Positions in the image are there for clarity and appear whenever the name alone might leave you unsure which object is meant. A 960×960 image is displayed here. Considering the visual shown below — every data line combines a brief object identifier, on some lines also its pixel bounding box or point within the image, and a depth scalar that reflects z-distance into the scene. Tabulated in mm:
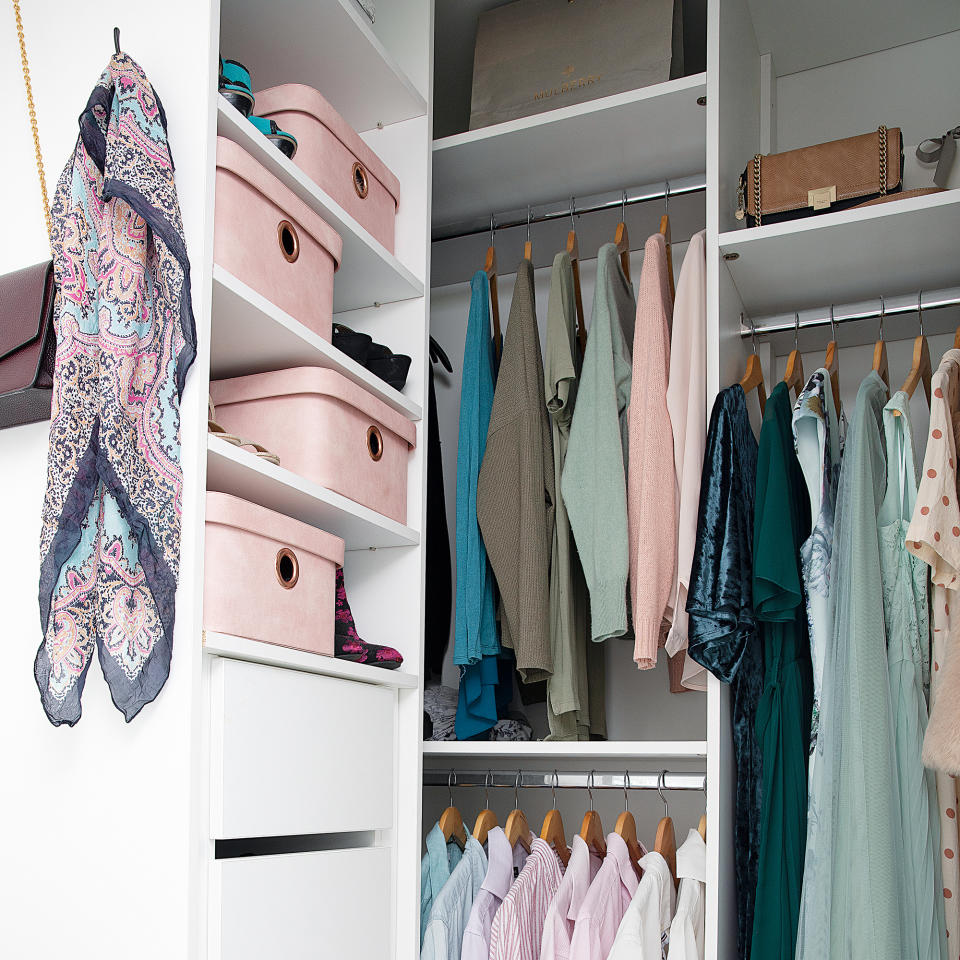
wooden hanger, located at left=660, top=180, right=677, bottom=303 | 2016
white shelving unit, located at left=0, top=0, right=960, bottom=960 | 1181
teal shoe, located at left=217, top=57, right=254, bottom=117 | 1396
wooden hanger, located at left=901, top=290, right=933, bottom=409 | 1766
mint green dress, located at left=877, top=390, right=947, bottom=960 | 1462
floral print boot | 1542
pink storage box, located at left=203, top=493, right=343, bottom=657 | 1246
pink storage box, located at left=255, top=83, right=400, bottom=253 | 1592
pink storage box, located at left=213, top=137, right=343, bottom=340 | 1333
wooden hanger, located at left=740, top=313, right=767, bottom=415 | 1923
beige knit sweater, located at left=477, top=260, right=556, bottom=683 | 1780
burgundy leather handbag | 1238
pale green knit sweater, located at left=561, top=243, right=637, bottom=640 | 1720
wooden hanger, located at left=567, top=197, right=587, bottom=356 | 2076
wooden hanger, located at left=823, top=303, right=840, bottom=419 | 1905
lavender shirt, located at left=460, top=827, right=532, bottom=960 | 1681
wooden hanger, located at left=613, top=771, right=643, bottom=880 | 1817
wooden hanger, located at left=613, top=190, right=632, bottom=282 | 2076
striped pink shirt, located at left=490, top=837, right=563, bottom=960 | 1649
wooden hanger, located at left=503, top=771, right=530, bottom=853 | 1881
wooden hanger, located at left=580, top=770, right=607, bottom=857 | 1832
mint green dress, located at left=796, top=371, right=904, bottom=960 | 1431
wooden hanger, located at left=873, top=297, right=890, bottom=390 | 1832
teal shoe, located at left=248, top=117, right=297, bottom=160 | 1466
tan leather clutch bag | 1799
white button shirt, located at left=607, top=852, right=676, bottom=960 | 1585
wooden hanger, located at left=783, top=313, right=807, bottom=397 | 1903
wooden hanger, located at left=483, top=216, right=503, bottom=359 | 2141
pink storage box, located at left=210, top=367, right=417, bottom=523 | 1519
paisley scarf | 1142
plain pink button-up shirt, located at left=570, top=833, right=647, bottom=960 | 1629
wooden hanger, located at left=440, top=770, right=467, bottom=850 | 1890
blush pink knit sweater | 1682
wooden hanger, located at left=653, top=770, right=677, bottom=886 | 1794
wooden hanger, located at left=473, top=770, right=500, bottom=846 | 1855
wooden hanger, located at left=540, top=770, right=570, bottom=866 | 1859
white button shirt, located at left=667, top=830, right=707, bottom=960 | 1596
